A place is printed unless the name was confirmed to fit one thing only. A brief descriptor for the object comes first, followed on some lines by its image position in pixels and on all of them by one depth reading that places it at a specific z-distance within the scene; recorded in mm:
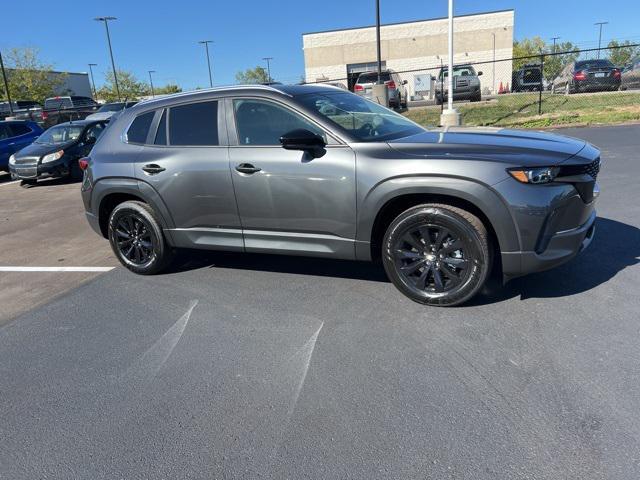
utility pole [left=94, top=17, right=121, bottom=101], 47688
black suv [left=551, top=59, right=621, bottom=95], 21891
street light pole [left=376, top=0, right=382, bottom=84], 18339
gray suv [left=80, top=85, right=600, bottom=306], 3631
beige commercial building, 42438
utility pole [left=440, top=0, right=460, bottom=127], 14712
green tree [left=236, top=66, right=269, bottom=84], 83356
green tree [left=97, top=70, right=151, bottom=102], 69125
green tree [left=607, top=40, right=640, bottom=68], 62750
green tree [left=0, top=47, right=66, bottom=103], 49281
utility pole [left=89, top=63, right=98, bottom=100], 76550
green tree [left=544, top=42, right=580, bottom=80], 60031
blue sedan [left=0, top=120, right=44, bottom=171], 14828
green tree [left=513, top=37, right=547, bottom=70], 62969
